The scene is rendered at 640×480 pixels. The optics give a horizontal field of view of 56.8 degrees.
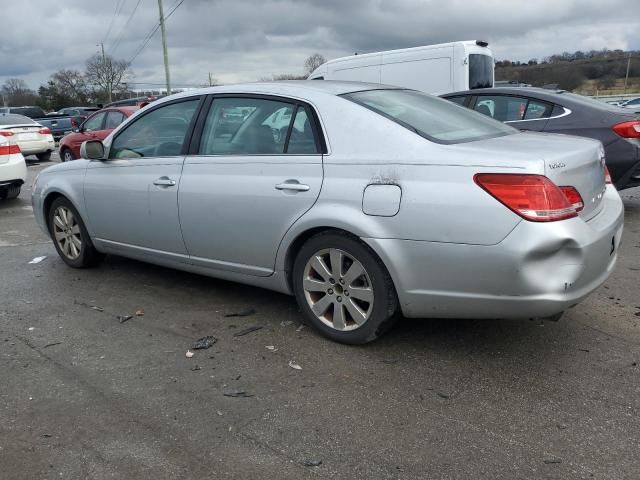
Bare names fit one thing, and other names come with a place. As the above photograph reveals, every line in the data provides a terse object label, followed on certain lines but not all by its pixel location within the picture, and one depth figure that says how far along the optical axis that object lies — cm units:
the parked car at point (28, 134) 1625
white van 1167
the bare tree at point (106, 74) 6300
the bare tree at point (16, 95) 6841
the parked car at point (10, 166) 937
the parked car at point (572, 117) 648
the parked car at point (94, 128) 1389
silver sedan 296
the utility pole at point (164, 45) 2931
